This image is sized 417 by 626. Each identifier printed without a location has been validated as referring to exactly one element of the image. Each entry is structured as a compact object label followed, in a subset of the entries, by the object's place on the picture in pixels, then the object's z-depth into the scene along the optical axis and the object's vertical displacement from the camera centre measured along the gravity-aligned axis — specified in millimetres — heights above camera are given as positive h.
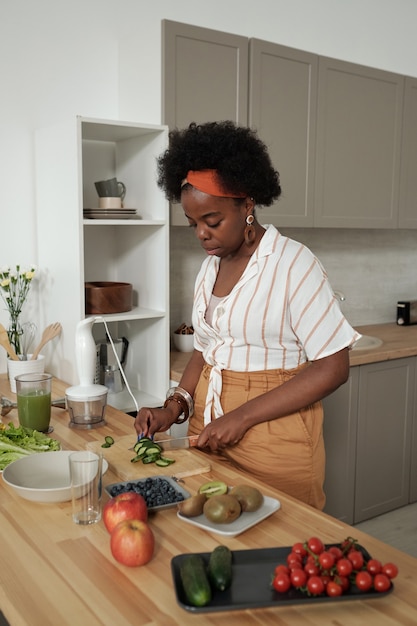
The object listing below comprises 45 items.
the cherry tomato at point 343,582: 978 -519
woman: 1609 -229
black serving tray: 969 -543
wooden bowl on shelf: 2365 -234
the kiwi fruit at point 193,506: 1253 -523
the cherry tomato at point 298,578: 983 -516
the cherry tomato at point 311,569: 988 -507
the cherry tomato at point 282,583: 989 -527
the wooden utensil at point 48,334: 2344 -360
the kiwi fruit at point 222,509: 1216 -514
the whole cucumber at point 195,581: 965 -524
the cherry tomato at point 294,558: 1017 -504
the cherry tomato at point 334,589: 965 -523
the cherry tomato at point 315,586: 966 -518
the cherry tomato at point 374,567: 994 -505
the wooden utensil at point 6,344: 2303 -387
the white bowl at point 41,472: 1392 -526
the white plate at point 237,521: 1200 -541
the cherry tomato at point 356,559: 1000 -495
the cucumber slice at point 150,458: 1537 -527
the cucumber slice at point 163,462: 1528 -534
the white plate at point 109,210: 2369 +91
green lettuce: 1515 -513
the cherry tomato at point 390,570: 986 -506
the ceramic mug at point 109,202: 2465 +125
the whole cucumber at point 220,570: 1006 -522
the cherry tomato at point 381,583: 974 -519
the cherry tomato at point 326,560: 986 -490
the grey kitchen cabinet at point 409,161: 3264 +386
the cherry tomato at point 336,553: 1011 -492
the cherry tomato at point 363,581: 977 -517
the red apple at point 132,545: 1099 -525
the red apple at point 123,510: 1201 -511
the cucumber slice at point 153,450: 1550 -511
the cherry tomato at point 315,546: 1023 -487
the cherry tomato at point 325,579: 980 -517
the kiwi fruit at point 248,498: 1263 -510
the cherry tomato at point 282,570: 1001 -513
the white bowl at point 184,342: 2898 -474
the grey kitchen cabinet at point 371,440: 2850 -928
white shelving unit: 2307 -22
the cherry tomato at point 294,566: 1002 -509
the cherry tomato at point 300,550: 1033 -497
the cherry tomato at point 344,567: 985 -501
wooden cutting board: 1493 -540
